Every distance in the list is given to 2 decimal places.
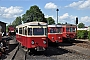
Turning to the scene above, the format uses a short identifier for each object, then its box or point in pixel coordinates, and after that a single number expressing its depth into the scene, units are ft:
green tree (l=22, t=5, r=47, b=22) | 127.83
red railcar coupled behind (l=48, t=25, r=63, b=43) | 36.00
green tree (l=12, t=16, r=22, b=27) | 240.28
